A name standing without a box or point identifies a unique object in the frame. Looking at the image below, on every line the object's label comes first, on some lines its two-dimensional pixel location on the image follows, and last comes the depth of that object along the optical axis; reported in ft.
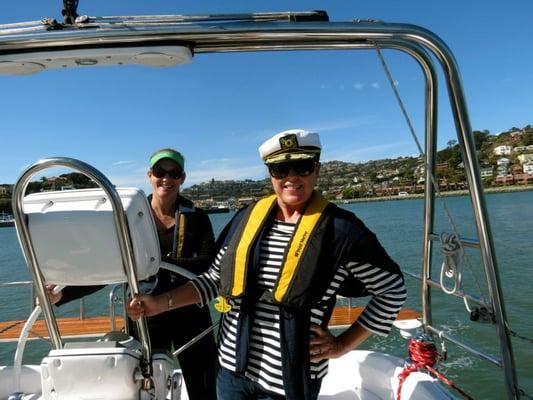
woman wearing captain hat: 4.46
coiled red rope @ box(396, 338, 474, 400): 6.88
